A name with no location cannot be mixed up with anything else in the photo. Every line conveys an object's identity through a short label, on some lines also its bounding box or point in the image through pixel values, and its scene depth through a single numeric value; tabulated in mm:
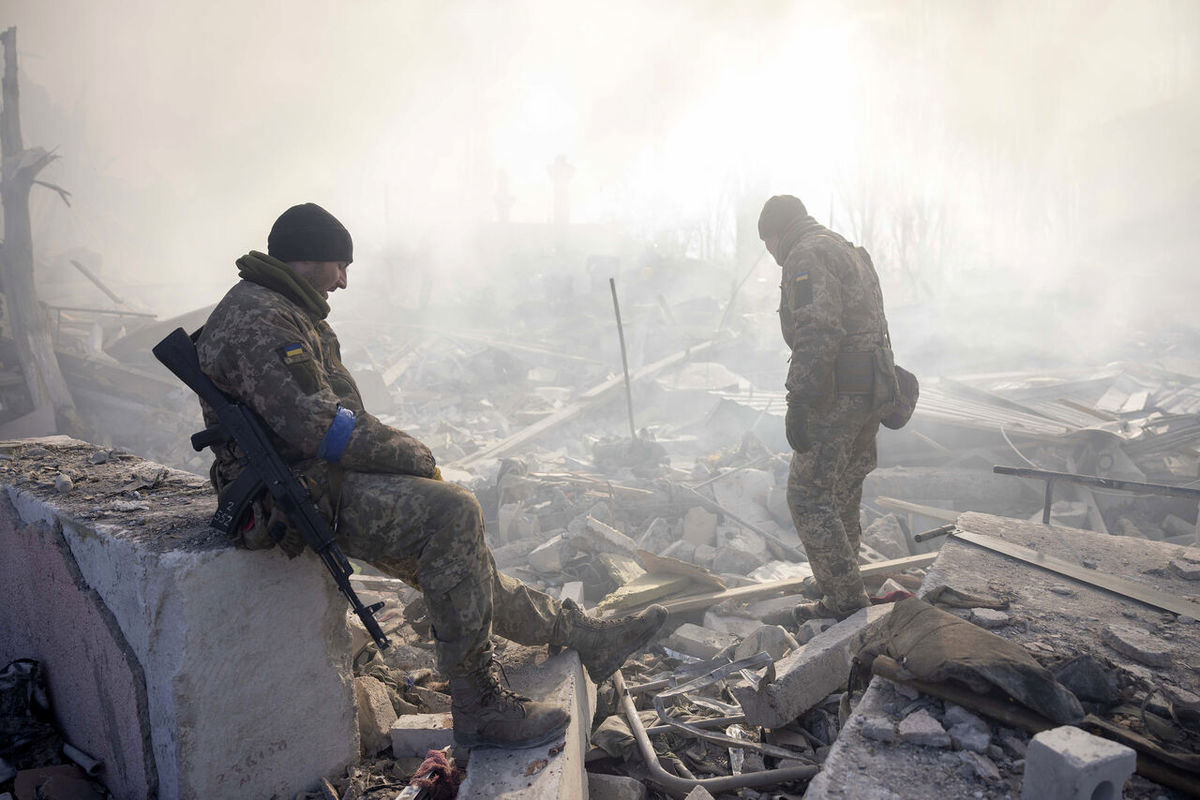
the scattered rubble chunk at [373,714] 2484
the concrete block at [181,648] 1946
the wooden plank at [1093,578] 2650
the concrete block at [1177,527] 5539
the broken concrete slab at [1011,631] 1717
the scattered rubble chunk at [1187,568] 2947
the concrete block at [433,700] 2752
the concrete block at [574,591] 3875
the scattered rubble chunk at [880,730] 1870
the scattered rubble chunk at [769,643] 3158
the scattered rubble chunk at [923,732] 1822
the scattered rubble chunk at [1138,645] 2215
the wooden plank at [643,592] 3533
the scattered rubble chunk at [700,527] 5566
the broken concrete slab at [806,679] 2539
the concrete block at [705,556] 5117
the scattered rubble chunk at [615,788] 2268
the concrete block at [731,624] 3609
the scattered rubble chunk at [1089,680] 1967
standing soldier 3213
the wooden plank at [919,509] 5461
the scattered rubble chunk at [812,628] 3195
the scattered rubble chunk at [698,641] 3406
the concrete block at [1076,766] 1389
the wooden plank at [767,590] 3742
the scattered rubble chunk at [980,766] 1705
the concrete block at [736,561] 4988
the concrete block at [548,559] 4945
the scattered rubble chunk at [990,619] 2443
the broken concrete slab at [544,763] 1944
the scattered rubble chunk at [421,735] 2354
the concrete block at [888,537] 5012
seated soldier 1985
